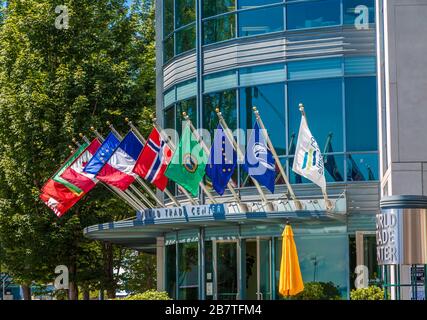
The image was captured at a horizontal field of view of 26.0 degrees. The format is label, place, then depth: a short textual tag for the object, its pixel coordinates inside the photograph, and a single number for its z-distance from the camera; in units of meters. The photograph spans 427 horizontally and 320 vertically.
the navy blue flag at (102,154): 27.58
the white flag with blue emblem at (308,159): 23.94
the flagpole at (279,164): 24.81
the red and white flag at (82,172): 28.19
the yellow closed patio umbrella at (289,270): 23.19
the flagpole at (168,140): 26.99
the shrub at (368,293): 23.30
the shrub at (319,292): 25.53
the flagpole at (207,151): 25.84
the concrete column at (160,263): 31.42
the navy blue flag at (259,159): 24.69
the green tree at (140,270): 49.75
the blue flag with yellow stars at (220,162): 25.36
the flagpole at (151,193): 27.82
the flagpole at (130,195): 29.38
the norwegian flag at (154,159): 26.77
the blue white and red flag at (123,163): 27.23
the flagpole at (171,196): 28.21
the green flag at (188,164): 25.67
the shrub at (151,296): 24.94
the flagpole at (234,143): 25.41
